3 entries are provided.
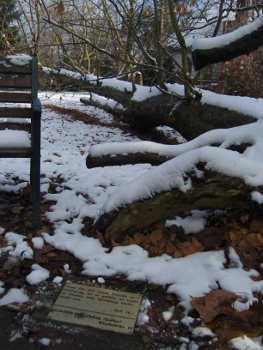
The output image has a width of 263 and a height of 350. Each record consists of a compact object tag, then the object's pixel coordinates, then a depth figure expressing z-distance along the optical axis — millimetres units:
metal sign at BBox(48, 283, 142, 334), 1805
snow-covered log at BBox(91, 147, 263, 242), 2264
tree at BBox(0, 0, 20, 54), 11905
